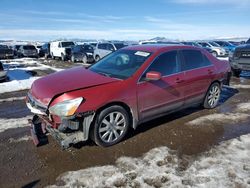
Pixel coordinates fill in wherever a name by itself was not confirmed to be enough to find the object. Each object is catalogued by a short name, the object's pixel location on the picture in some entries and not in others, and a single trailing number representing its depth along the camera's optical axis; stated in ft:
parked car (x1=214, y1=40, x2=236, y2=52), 68.77
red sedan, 9.76
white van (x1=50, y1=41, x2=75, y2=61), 60.68
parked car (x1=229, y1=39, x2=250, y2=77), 25.76
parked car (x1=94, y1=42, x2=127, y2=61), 47.44
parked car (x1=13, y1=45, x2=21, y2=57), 79.89
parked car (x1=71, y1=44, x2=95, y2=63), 51.66
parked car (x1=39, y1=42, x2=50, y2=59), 72.71
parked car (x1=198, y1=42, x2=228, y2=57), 61.07
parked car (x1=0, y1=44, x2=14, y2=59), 65.99
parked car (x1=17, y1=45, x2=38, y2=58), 75.58
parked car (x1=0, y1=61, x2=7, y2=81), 26.76
